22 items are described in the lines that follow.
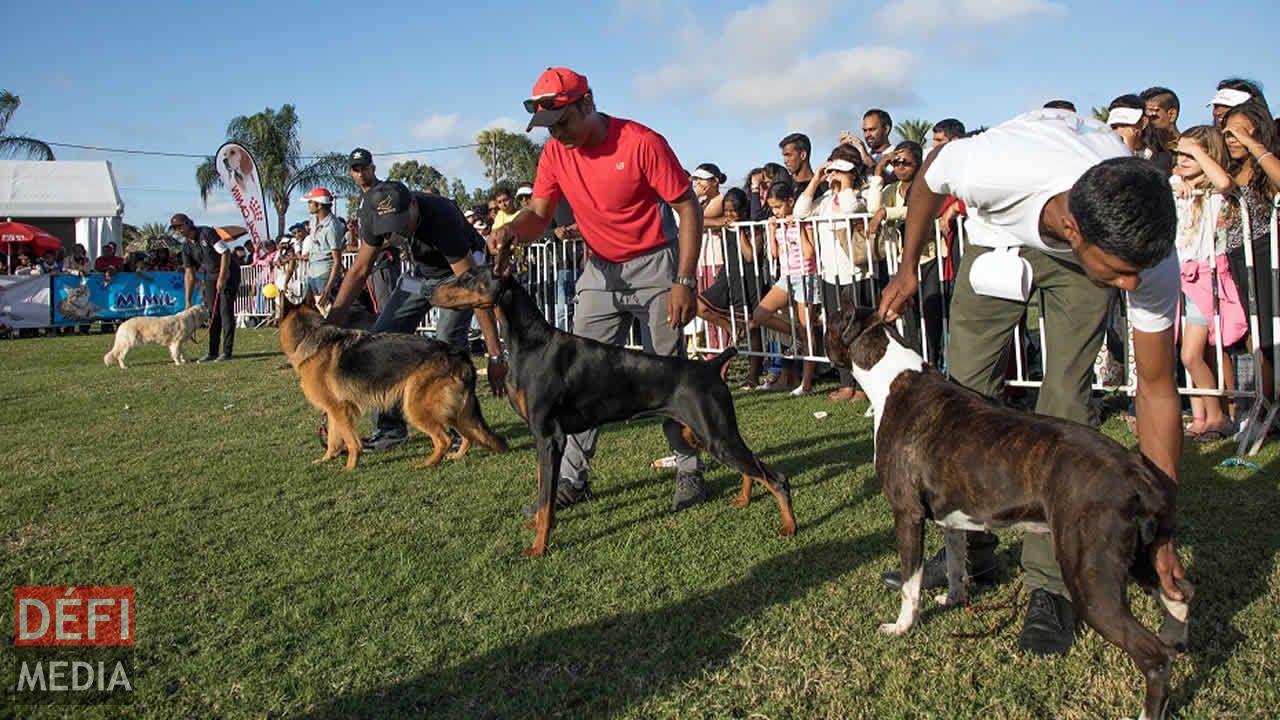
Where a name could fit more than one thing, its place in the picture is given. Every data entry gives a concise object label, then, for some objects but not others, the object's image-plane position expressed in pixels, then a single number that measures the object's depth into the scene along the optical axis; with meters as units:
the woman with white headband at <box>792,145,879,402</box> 7.85
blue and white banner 20.11
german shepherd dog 6.41
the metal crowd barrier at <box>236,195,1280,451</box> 5.95
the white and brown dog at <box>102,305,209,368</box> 13.53
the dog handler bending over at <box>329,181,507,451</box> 5.95
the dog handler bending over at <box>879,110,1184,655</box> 2.51
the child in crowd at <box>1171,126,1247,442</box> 5.90
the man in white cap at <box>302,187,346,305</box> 10.41
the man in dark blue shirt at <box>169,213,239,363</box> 13.79
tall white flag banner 22.77
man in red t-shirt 4.86
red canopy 25.45
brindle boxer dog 2.46
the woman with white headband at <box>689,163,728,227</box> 10.47
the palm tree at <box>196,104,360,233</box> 39.28
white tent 31.98
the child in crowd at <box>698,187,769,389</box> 9.03
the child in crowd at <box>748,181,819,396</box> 8.23
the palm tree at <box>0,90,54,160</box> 39.09
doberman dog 4.60
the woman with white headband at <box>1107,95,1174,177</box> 6.81
